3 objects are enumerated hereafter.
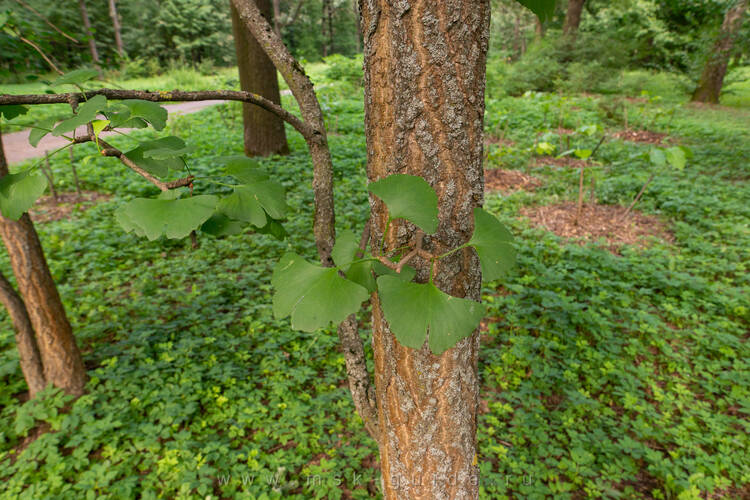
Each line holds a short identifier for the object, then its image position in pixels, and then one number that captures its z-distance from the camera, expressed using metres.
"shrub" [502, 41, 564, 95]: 12.70
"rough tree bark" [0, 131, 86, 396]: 2.17
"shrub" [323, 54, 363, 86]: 14.18
